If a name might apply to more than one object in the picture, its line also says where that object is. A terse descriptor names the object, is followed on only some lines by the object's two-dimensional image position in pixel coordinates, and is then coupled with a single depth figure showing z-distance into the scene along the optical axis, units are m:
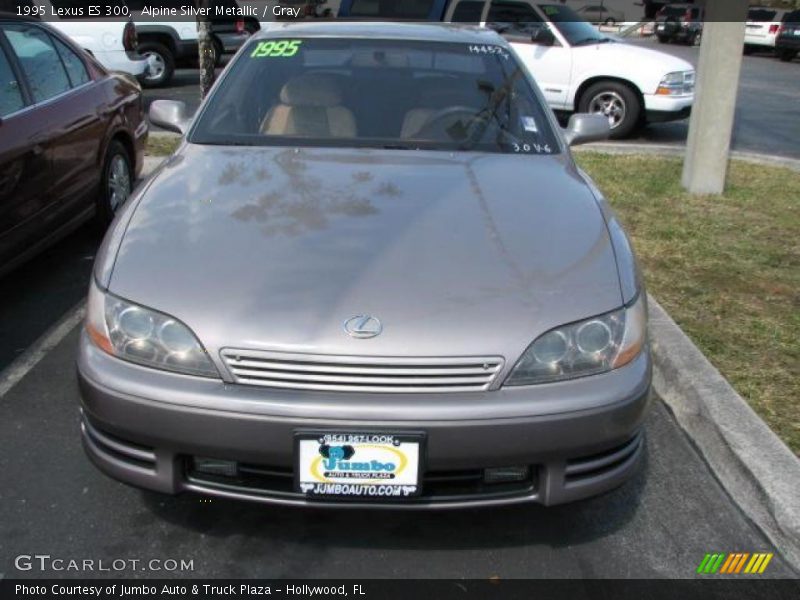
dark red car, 4.34
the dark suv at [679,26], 32.44
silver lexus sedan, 2.27
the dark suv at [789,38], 24.56
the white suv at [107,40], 12.78
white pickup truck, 9.87
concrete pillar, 6.65
